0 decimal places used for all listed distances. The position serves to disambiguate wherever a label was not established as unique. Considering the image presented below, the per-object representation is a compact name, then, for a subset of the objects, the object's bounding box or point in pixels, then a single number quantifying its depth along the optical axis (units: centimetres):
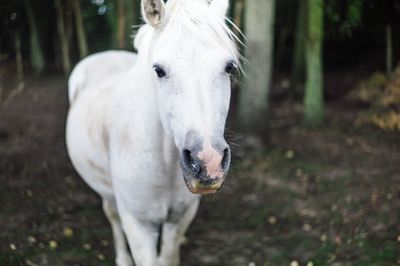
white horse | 232
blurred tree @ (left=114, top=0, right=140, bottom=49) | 929
